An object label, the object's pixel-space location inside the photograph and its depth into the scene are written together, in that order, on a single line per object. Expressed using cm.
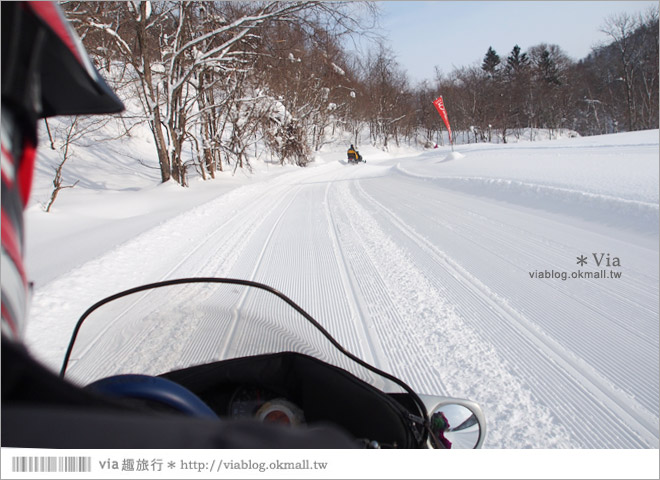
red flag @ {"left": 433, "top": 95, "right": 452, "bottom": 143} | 1583
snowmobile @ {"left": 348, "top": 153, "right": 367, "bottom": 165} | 2918
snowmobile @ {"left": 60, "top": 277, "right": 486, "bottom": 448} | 118
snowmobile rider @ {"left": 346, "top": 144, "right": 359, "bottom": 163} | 2890
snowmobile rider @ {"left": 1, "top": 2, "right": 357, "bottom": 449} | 48
